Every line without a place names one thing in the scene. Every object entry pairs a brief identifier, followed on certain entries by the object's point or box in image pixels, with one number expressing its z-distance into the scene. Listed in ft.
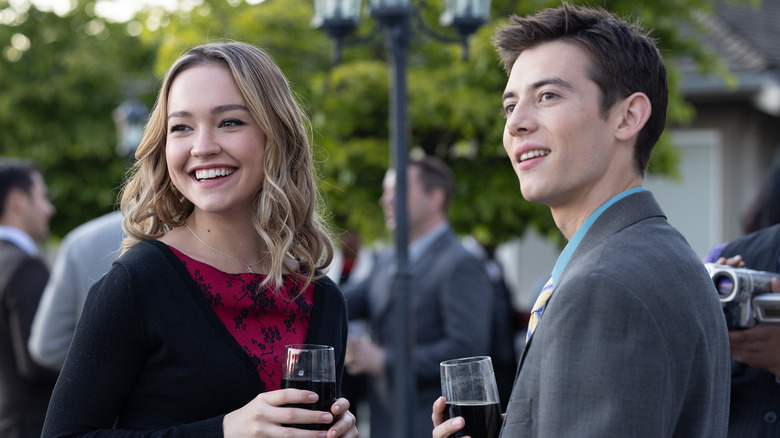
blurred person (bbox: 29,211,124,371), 15.67
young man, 5.81
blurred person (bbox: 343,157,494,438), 17.88
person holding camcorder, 9.32
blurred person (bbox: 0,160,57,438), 16.74
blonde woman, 7.33
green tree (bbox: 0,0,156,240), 61.41
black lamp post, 18.90
